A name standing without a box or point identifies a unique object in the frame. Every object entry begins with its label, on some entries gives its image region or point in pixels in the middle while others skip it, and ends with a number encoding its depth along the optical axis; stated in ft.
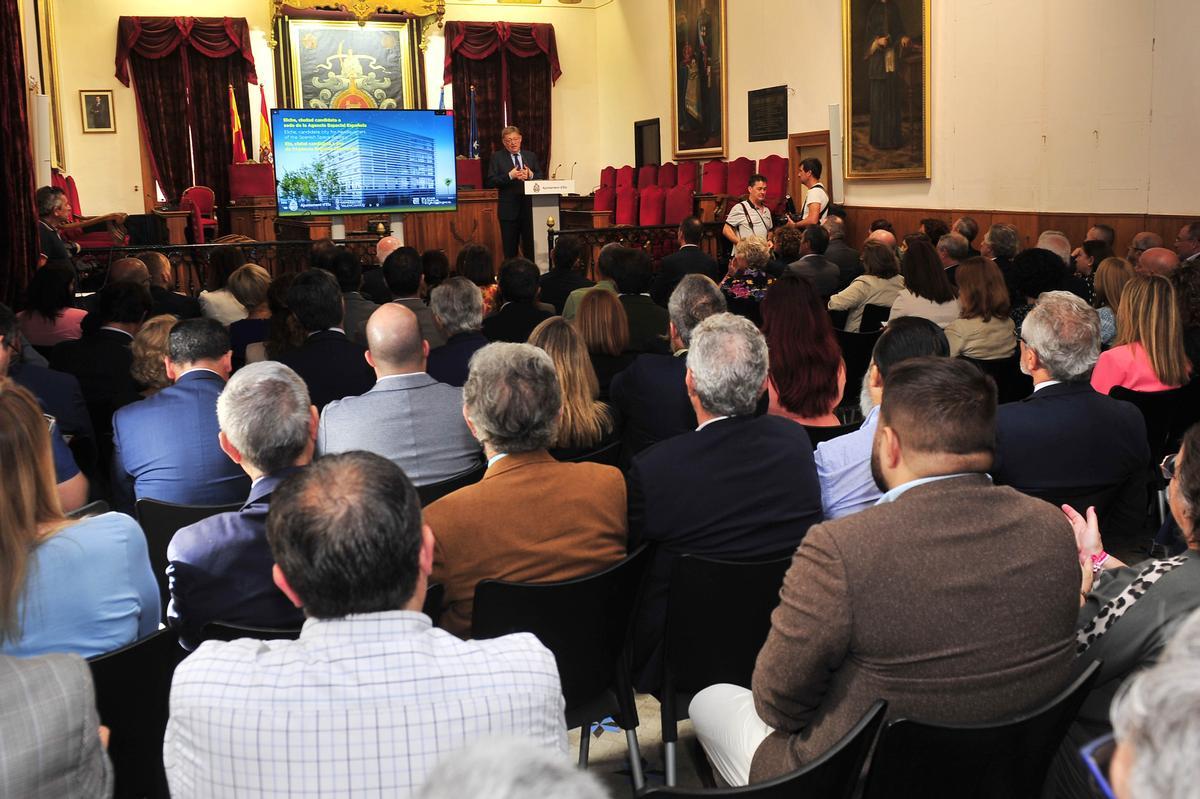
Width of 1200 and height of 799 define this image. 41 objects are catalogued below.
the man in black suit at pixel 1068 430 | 10.78
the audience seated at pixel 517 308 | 18.22
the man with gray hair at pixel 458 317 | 15.14
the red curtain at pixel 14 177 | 22.22
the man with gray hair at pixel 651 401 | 12.71
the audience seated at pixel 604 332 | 14.90
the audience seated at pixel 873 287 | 20.94
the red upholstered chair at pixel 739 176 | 43.68
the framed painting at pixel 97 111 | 47.14
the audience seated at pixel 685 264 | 23.40
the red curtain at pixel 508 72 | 53.57
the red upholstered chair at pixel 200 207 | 43.11
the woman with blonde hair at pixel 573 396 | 12.09
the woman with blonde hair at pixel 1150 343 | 13.55
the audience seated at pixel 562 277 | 23.02
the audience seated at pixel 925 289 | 18.94
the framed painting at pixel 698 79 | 46.70
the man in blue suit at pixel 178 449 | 11.19
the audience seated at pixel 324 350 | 14.96
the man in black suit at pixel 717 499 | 8.75
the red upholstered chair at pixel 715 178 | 45.16
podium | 39.99
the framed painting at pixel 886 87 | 34.68
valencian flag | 48.19
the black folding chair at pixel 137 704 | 6.58
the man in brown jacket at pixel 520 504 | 8.05
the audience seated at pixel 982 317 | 16.62
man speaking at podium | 40.96
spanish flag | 49.80
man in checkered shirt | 4.84
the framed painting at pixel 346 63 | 49.83
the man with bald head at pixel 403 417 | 10.92
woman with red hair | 12.77
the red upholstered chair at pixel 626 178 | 52.13
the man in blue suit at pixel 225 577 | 7.85
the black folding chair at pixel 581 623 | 7.34
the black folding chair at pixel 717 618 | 7.79
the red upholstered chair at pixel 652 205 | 46.09
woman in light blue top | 6.58
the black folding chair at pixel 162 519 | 9.23
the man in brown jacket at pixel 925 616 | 5.82
